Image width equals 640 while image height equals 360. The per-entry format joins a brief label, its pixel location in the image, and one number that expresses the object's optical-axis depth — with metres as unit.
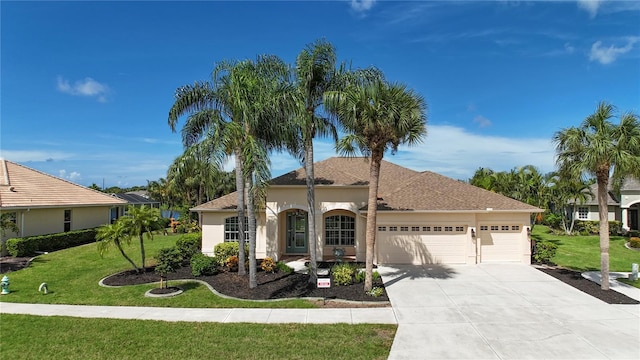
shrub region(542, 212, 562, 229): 34.31
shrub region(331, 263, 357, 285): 12.74
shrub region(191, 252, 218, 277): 14.05
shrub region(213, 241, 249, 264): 16.20
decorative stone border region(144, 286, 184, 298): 11.55
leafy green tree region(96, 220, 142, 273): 13.23
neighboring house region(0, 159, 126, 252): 20.11
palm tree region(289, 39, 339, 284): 12.15
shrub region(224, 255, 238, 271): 14.88
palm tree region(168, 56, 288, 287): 11.54
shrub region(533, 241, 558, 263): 16.89
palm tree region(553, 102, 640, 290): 11.52
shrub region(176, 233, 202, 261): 17.52
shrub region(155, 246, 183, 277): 12.65
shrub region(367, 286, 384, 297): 11.58
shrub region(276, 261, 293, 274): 14.51
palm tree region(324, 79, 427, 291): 10.98
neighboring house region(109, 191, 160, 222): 33.38
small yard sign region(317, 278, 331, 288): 10.86
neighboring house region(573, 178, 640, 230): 29.09
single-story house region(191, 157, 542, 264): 16.61
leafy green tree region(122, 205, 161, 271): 13.62
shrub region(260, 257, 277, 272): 14.38
